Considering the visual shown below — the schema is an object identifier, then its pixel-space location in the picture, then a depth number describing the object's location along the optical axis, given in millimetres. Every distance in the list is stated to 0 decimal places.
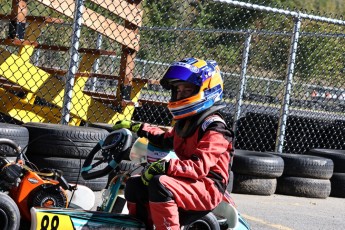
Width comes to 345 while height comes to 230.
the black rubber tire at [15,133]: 7466
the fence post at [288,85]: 10766
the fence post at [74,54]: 8817
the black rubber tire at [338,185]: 10440
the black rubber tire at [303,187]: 9955
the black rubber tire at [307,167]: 9940
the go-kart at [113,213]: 4980
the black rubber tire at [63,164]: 7812
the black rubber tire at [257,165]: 9505
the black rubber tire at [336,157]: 10558
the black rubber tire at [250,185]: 9584
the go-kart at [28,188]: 5571
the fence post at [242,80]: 11014
